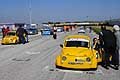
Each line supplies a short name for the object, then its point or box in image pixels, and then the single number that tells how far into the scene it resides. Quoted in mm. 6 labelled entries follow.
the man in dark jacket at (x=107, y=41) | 5490
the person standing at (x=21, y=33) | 12027
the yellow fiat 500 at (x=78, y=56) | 5432
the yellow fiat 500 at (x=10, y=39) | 12134
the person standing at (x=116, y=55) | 5488
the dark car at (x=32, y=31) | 24378
